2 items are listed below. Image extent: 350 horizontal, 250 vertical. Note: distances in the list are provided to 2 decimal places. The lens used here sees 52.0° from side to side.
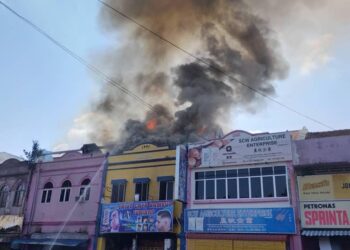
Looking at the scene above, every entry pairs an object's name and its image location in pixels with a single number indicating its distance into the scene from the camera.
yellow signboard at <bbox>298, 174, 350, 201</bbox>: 19.36
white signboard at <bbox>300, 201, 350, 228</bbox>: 18.83
